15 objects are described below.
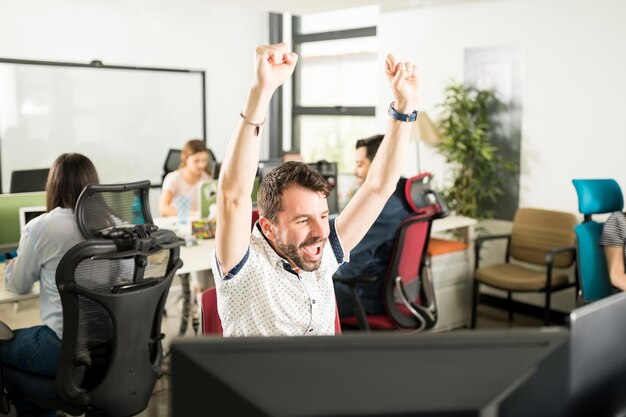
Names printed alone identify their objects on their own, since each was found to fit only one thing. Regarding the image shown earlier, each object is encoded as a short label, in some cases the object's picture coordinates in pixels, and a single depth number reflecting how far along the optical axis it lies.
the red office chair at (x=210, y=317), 2.02
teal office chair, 3.84
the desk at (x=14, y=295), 3.01
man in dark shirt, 3.43
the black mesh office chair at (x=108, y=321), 2.60
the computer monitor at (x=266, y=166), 4.88
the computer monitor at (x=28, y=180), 4.01
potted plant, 5.55
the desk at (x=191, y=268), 3.71
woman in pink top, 5.35
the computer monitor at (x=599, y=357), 1.07
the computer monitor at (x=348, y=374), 0.82
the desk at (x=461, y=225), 4.98
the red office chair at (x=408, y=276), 3.43
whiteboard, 6.07
